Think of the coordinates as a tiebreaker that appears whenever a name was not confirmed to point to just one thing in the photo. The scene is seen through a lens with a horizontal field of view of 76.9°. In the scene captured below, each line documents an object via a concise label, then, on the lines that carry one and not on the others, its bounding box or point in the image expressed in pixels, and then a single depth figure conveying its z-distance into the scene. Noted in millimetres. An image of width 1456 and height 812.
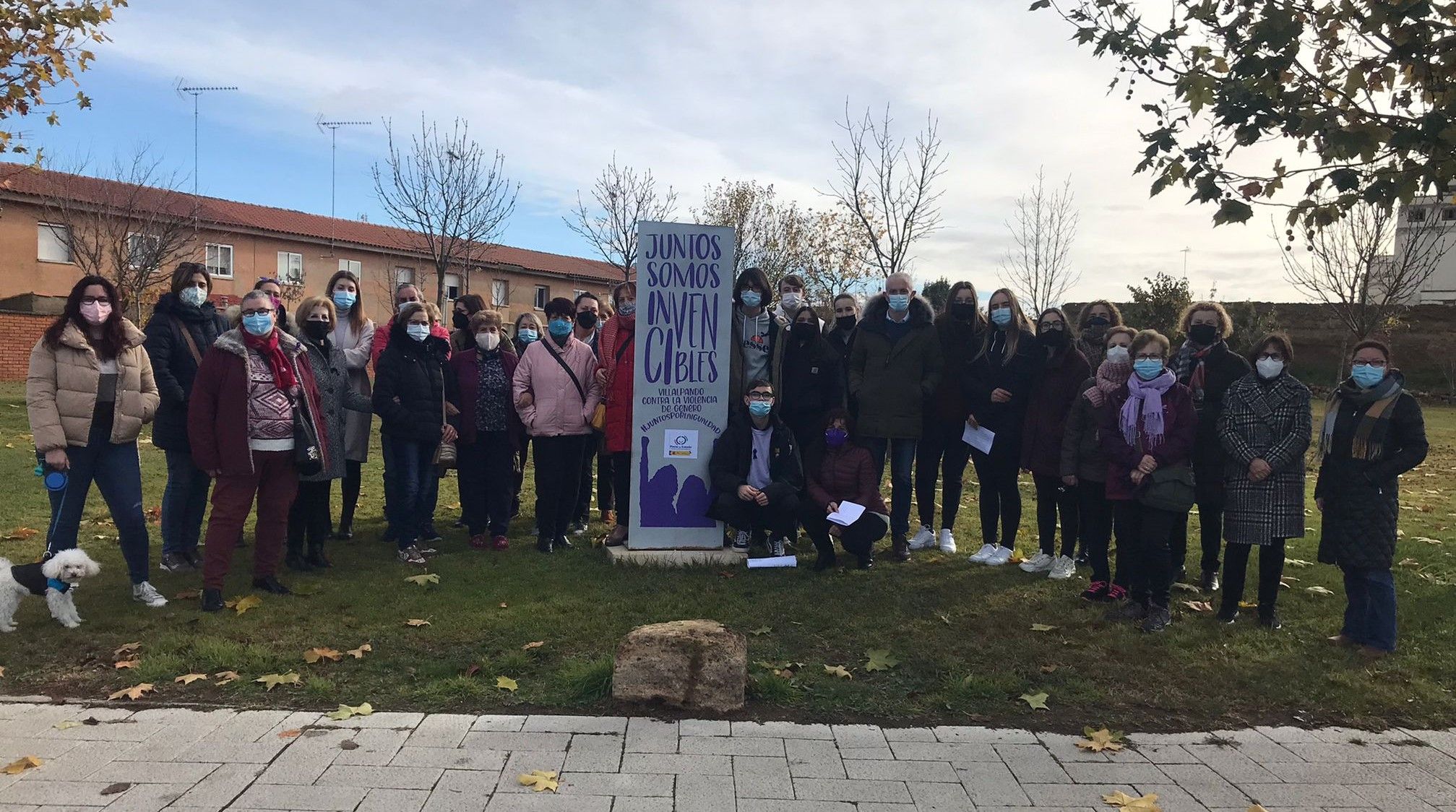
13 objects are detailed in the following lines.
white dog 5230
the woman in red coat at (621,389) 7402
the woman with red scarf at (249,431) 5617
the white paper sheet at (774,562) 7012
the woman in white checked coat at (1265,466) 5668
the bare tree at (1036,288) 22047
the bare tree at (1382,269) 14953
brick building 26109
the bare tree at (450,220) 20234
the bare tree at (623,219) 24781
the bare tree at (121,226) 24344
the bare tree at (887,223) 18422
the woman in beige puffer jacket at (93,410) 5344
